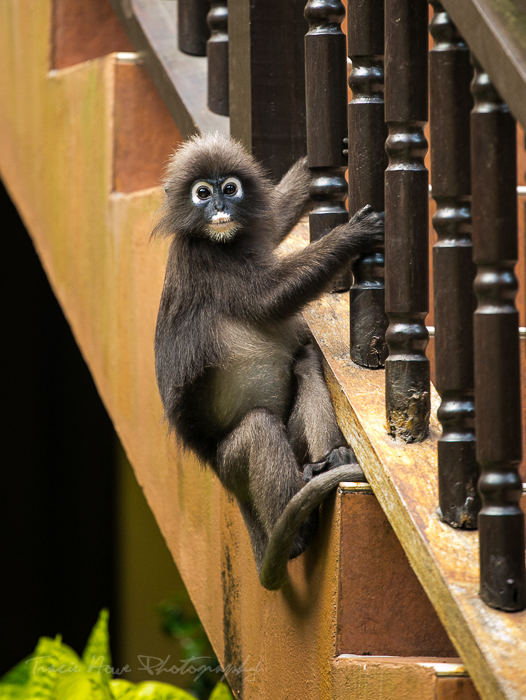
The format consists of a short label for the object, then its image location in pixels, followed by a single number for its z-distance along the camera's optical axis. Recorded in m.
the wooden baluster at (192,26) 5.45
